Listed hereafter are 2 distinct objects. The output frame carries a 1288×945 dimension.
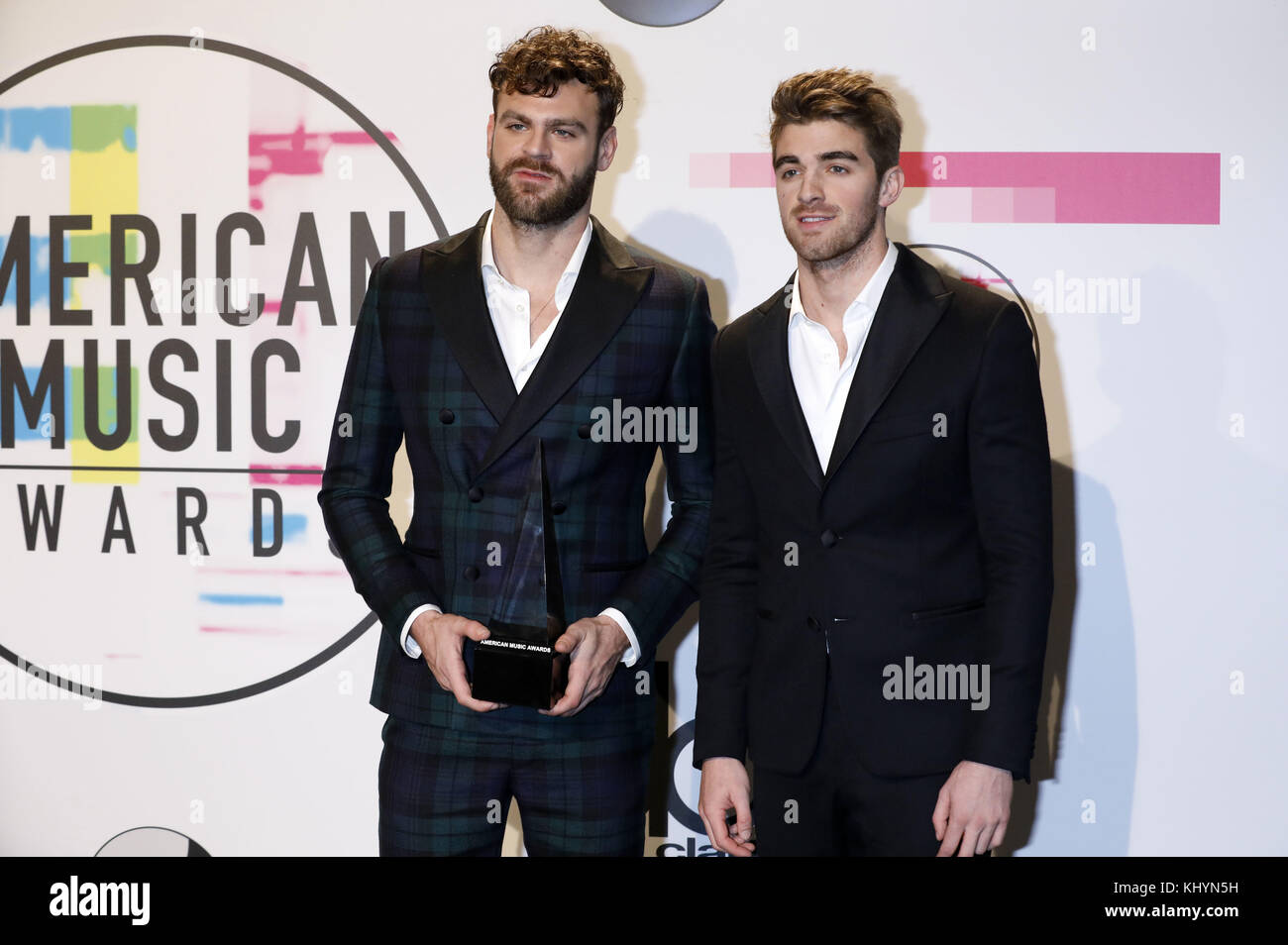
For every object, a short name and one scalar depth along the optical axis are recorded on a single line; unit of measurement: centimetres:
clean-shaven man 195
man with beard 218
